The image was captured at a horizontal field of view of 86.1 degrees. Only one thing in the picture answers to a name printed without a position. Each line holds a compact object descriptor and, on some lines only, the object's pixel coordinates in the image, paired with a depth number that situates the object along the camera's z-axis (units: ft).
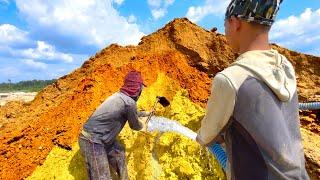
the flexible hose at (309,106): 7.50
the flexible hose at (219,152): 3.31
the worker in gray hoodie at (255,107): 2.10
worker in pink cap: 7.33
